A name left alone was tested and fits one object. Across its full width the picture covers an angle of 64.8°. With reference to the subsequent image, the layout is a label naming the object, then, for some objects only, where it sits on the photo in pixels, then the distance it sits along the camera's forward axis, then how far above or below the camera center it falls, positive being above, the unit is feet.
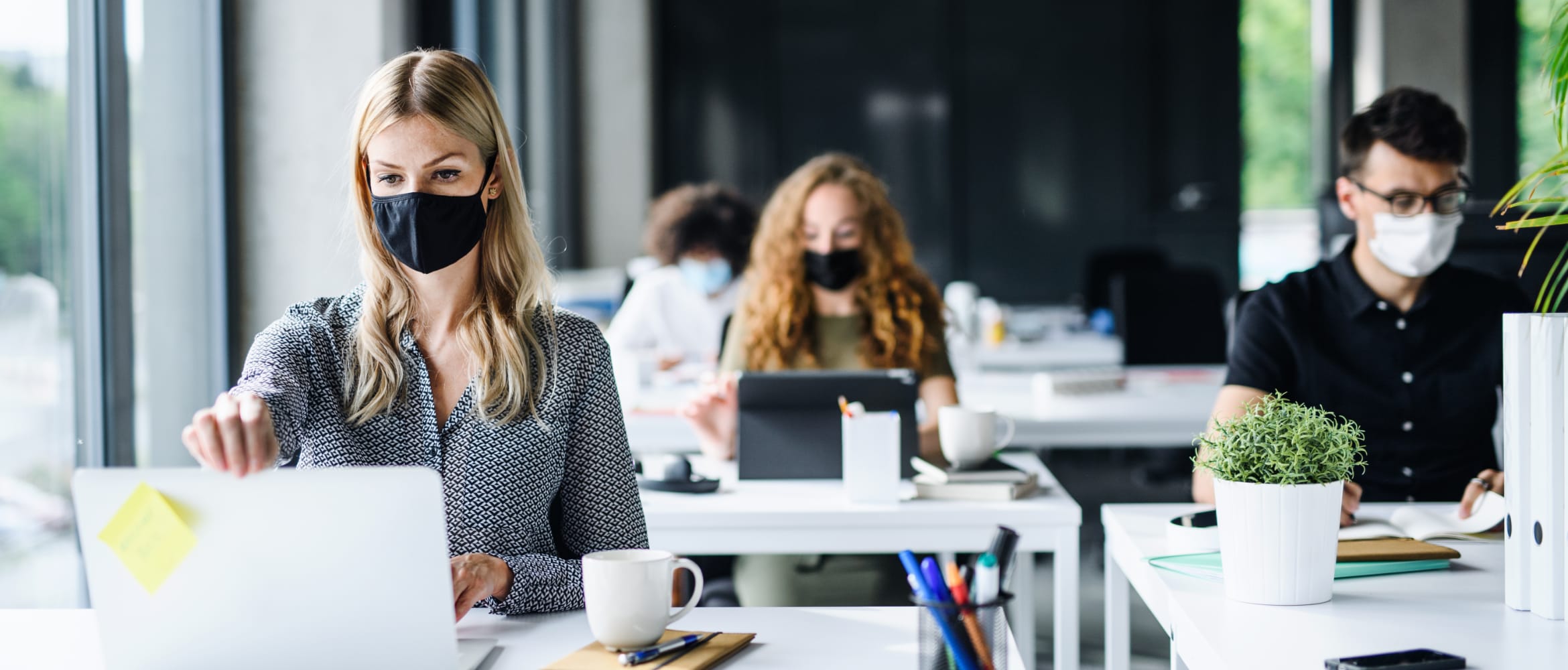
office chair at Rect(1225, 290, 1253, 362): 8.09 -0.02
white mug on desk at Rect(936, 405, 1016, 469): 6.79 -0.68
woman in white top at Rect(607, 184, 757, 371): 14.28 +0.34
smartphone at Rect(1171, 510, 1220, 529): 5.13 -0.90
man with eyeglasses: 6.98 -0.29
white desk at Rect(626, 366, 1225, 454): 9.00 -0.82
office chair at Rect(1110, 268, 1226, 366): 14.69 -0.15
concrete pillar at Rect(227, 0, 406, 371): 9.50 +1.24
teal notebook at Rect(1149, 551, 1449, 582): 4.63 -1.00
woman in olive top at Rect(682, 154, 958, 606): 8.75 +0.13
